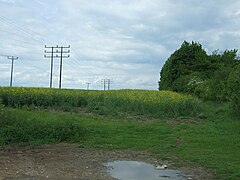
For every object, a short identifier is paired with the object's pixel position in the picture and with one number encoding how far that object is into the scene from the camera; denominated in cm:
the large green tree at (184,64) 3698
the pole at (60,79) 4229
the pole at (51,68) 4261
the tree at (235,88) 1443
